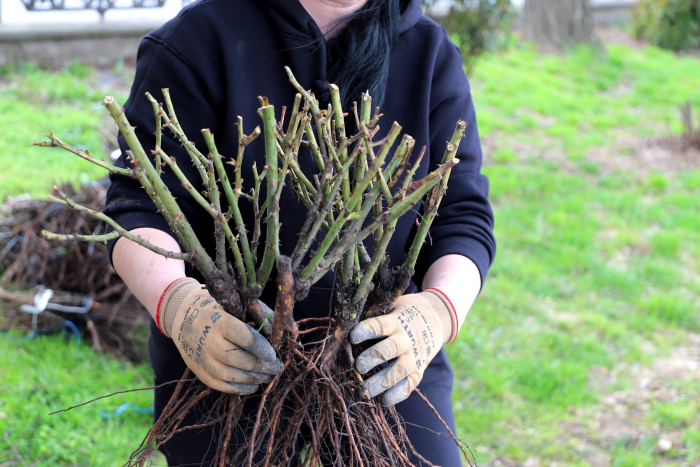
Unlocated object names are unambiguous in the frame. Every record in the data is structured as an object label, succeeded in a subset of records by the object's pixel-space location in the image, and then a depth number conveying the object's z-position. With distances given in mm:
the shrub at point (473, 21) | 4840
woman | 1265
